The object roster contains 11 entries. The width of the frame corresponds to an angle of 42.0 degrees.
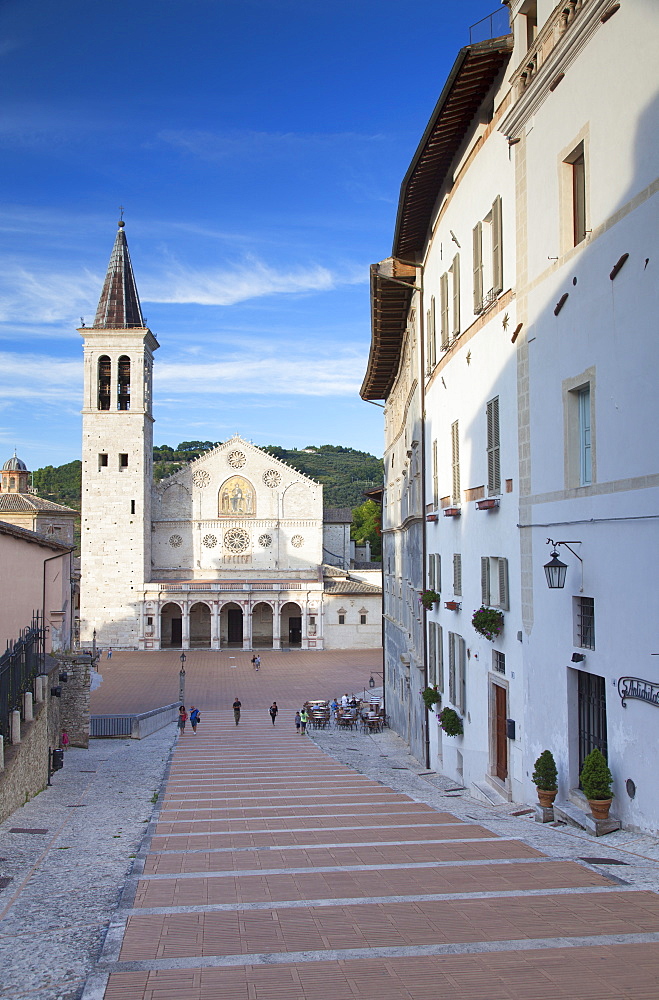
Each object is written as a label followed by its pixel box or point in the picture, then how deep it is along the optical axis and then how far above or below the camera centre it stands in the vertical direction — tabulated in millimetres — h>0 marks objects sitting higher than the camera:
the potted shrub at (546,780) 10305 -2747
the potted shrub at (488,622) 12805 -1045
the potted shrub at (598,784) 8773 -2391
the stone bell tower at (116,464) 59688 +6549
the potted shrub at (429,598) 18328 -980
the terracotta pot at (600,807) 8774 -2624
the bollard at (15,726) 14555 -2866
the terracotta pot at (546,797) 10289 -2938
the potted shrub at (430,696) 18000 -3037
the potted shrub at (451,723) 15914 -3179
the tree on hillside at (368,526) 95062 +3254
